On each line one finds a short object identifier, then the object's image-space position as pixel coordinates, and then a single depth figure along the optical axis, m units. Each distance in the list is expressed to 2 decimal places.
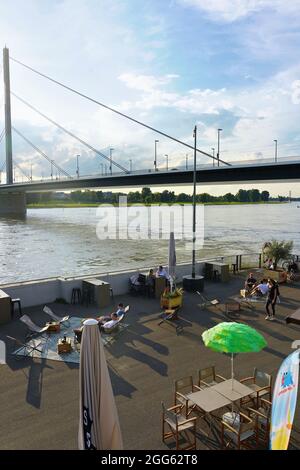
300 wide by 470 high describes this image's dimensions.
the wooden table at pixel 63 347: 8.86
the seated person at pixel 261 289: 12.99
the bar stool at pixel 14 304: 11.43
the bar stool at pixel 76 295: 12.95
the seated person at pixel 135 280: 14.00
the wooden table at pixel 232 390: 6.21
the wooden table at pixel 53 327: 10.12
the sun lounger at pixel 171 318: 10.95
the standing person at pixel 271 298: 11.35
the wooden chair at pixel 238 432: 5.57
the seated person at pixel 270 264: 17.67
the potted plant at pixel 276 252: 18.95
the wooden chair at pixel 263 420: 5.85
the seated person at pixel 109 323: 9.81
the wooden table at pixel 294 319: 7.87
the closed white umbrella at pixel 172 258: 12.98
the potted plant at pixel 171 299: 12.13
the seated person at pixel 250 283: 14.05
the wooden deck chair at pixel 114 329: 9.87
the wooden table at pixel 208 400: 5.90
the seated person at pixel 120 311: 10.52
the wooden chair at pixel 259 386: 6.46
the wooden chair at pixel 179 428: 5.55
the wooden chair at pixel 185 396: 6.17
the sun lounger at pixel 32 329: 9.73
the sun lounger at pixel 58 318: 10.55
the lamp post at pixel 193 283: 14.60
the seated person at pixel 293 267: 17.20
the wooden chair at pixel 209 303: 12.47
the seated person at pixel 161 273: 14.09
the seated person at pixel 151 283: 13.71
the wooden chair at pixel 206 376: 6.87
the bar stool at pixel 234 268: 18.23
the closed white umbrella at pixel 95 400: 4.31
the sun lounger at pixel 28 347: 8.75
